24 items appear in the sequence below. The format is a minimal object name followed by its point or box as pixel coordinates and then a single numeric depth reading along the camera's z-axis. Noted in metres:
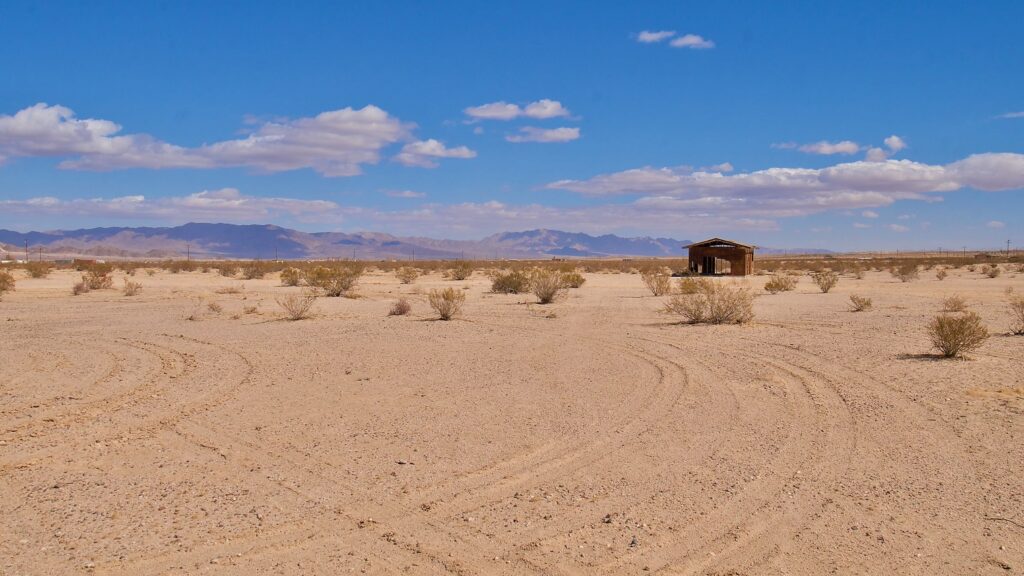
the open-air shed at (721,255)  53.31
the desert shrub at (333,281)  32.31
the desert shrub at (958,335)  13.98
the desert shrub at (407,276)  47.72
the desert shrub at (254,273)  54.12
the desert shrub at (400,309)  23.73
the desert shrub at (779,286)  35.04
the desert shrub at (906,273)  48.14
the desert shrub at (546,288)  28.06
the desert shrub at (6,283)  32.88
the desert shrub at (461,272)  53.17
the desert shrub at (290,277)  42.73
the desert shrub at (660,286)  32.34
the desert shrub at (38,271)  49.83
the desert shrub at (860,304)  24.06
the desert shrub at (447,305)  21.98
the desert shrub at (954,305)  22.50
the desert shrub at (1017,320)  17.16
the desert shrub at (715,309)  20.58
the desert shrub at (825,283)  35.37
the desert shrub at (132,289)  33.59
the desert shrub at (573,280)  38.22
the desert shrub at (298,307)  22.16
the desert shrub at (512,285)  34.53
